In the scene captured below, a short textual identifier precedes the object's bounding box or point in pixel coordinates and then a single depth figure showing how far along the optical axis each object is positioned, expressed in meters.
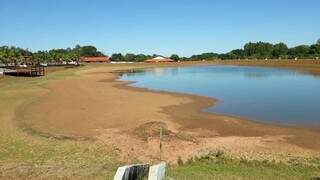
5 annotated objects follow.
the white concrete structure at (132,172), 5.03
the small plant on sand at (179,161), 8.92
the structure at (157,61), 112.89
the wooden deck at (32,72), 41.61
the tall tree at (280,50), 101.52
